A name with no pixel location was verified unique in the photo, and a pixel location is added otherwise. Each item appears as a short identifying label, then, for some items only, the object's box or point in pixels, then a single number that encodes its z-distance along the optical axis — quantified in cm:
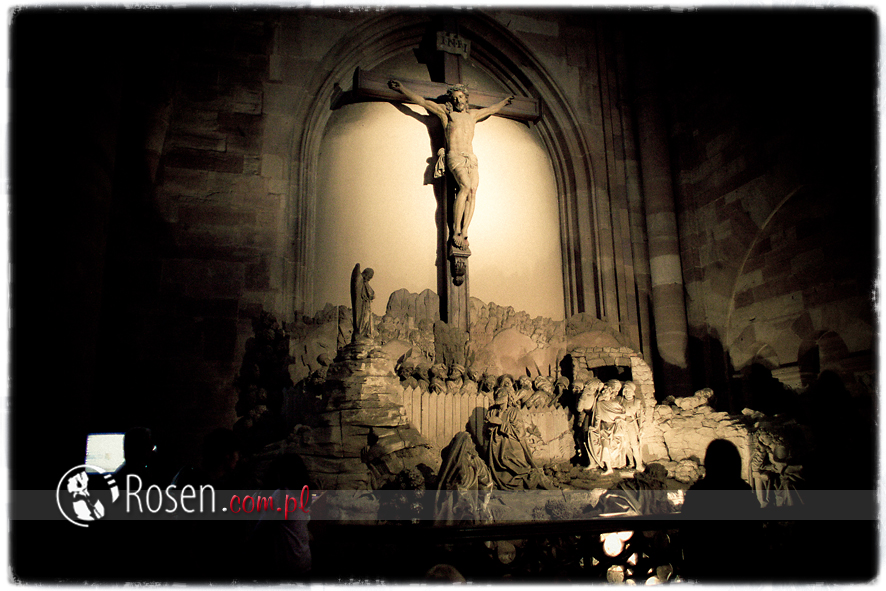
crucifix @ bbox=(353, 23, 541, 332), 855
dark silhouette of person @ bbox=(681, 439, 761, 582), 243
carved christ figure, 855
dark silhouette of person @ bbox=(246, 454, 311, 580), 305
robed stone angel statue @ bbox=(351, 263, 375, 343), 665
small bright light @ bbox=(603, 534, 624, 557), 374
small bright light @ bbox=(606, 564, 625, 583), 371
